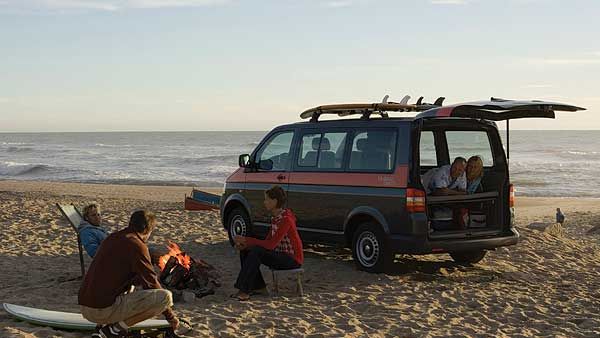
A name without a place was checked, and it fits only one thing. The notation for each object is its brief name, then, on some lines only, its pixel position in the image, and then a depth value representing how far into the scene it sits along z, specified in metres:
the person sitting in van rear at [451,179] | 8.51
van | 8.06
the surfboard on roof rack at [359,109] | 8.97
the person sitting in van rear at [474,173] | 8.66
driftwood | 12.63
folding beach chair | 8.02
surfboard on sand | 5.84
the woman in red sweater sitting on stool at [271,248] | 7.36
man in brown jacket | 5.27
